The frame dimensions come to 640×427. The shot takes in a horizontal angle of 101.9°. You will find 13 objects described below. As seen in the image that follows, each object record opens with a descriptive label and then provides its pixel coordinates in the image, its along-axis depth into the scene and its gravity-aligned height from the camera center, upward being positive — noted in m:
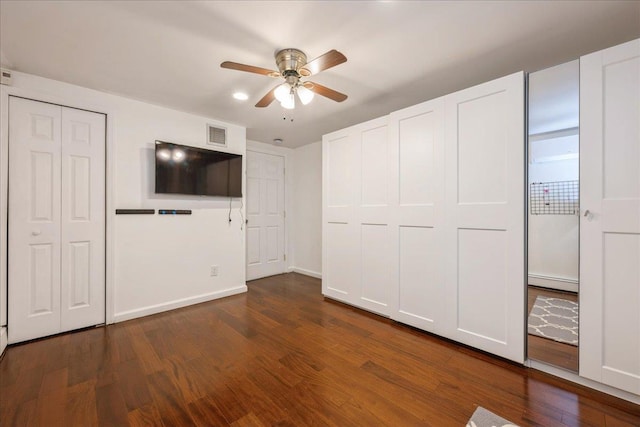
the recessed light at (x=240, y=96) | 2.73 +1.24
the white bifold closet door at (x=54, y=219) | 2.37 -0.08
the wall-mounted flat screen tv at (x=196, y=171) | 3.07 +0.53
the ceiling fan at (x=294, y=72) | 1.83 +1.04
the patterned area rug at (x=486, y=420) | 1.46 -1.18
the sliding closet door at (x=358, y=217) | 2.95 -0.05
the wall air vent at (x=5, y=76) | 2.22 +1.16
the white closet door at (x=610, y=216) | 1.60 -0.01
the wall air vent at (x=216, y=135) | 3.55 +1.07
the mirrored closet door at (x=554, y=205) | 1.89 +0.07
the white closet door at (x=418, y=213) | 2.45 +0.00
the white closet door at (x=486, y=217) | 2.00 -0.03
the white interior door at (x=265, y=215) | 4.61 -0.05
